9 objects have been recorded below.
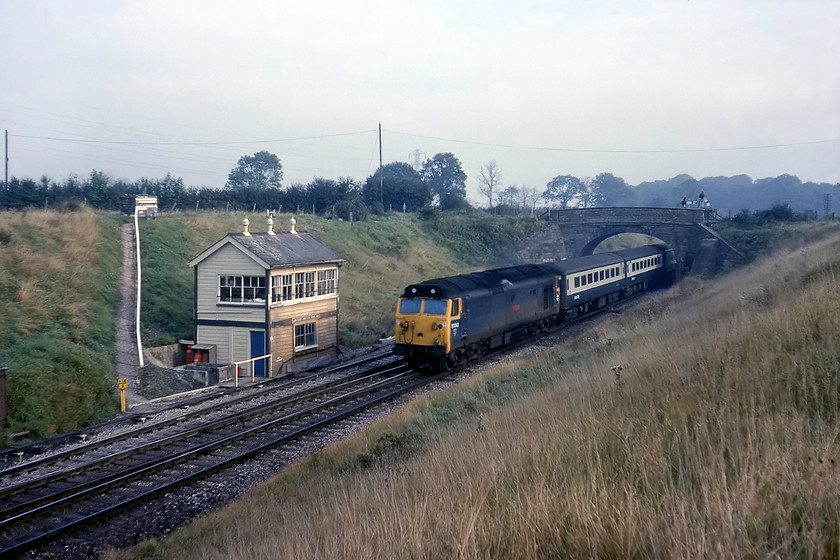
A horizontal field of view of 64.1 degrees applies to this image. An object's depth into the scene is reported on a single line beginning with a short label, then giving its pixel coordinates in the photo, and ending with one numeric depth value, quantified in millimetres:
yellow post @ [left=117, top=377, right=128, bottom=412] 18797
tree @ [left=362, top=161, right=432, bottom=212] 70125
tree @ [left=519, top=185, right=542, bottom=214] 168950
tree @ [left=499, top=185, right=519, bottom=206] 161625
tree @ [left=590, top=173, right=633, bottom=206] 174125
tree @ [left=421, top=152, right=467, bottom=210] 116500
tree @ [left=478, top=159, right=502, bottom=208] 127812
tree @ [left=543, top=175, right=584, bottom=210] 166750
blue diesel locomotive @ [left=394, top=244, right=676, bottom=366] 21547
